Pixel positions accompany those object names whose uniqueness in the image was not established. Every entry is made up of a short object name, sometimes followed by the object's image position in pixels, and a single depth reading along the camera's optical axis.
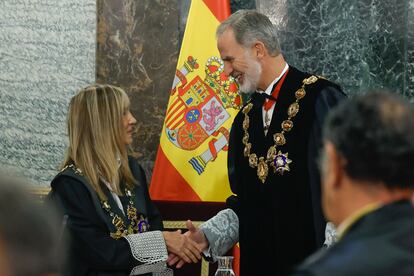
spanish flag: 5.83
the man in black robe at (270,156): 4.20
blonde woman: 4.07
